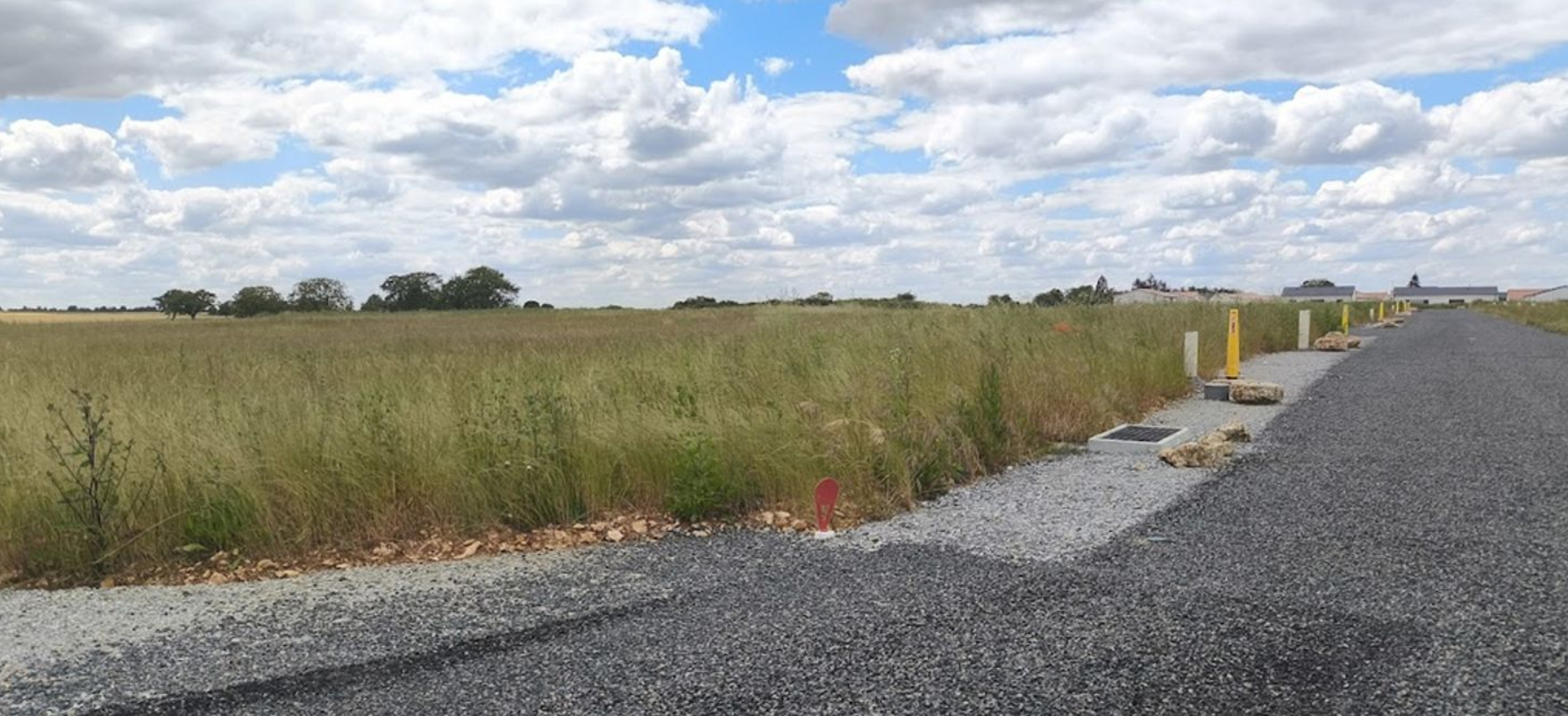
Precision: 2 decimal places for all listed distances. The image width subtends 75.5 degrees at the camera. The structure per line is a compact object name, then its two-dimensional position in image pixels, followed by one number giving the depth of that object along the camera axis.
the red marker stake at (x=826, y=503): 6.33
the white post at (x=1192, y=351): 15.86
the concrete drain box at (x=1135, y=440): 9.47
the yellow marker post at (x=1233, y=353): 15.45
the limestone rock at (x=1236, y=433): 9.89
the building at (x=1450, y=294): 170.62
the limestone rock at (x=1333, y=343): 26.58
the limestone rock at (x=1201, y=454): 8.58
